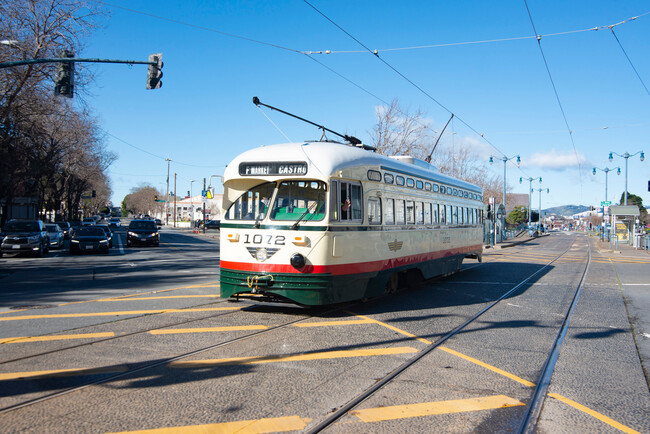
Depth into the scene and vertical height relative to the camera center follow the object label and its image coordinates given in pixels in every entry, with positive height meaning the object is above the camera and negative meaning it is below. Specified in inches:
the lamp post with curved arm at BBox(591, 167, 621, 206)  2237.9 +252.5
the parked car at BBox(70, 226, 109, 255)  1023.0 -52.6
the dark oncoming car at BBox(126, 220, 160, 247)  1247.5 -38.5
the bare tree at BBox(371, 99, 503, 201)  1478.8 +227.1
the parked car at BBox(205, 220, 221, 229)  2970.0 -29.5
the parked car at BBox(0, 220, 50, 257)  919.7 -37.1
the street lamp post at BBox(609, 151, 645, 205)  1846.7 +261.2
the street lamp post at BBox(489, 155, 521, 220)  1929.1 +252.0
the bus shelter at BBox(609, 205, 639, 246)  1605.6 +15.3
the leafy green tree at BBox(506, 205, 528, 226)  3998.5 +67.4
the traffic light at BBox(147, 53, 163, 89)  645.3 +189.7
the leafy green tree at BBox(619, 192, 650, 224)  3555.1 +183.6
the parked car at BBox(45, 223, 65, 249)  1160.2 -40.2
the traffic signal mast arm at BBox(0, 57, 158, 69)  601.9 +191.6
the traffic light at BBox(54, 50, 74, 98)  629.3 +174.4
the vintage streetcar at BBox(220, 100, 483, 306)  337.7 -2.1
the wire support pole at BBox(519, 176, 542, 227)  2694.4 +246.5
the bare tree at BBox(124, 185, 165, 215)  5379.9 +198.2
